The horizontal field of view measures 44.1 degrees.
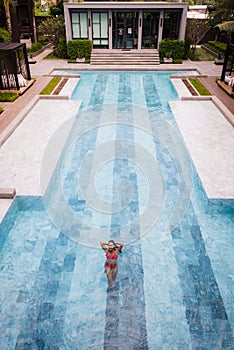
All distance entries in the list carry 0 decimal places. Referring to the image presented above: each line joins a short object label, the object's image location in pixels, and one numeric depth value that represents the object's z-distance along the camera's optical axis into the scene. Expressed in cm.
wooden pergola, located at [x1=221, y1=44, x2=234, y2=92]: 2068
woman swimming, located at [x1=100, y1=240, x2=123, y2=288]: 697
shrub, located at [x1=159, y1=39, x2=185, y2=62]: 2889
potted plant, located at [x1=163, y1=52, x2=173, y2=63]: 2915
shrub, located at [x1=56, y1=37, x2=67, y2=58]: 3030
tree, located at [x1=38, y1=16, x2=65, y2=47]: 3128
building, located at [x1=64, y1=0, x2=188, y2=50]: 2823
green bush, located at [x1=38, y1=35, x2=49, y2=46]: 4082
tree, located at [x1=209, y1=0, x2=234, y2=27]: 2641
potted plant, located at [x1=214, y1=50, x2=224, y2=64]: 2879
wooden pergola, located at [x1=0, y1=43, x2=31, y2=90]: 1931
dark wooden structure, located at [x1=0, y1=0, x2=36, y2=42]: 3691
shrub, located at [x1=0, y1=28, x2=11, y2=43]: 2648
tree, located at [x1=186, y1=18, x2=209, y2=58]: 2958
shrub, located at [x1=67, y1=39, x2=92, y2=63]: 2908
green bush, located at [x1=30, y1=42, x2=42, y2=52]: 3309
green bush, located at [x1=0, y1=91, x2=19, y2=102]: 1889
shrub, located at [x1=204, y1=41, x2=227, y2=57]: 3113
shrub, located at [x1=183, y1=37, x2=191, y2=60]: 2984
